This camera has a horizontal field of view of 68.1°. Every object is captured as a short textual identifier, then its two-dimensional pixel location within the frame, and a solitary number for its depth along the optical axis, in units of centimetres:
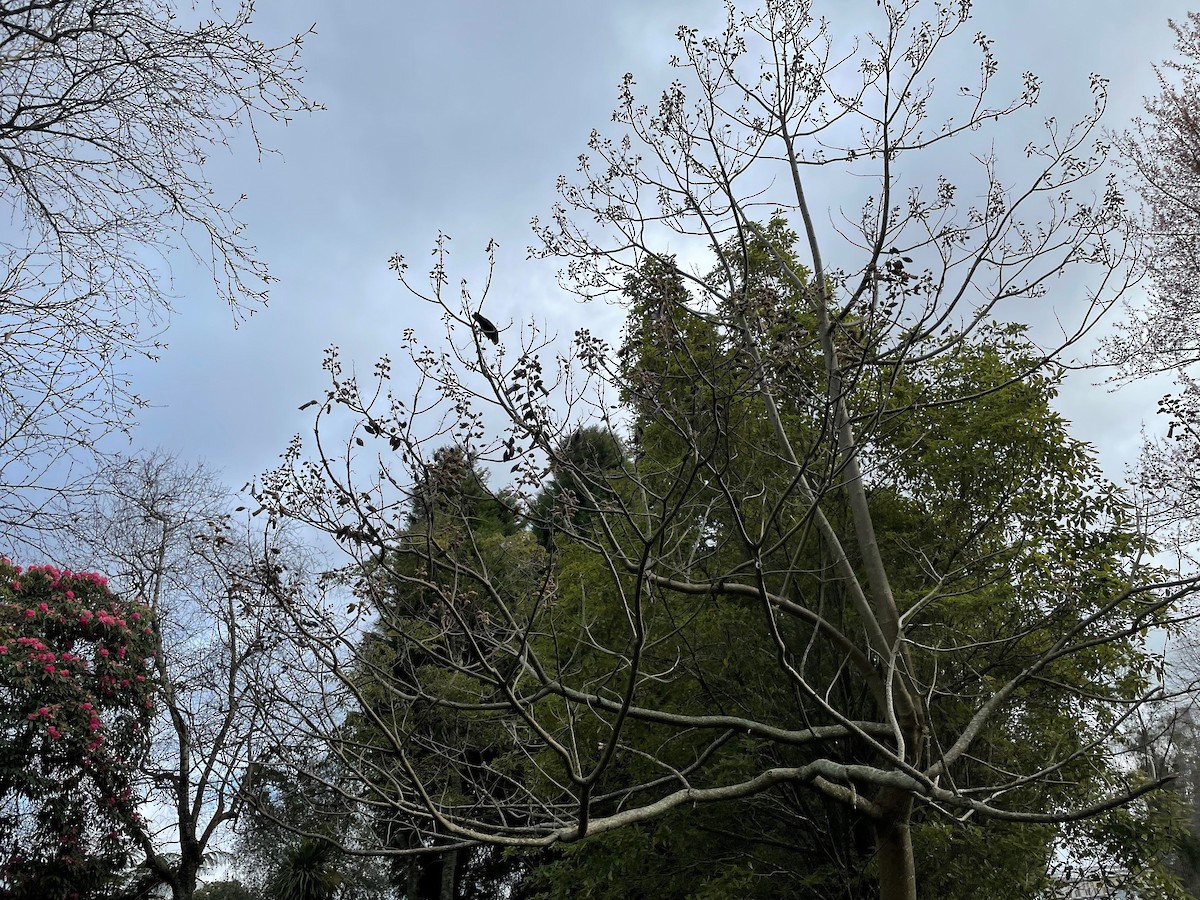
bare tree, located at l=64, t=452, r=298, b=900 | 1159
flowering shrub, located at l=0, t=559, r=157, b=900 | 1045
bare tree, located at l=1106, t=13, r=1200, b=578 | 832
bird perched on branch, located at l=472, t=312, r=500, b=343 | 458
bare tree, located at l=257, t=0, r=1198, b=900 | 464
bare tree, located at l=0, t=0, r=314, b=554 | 310
